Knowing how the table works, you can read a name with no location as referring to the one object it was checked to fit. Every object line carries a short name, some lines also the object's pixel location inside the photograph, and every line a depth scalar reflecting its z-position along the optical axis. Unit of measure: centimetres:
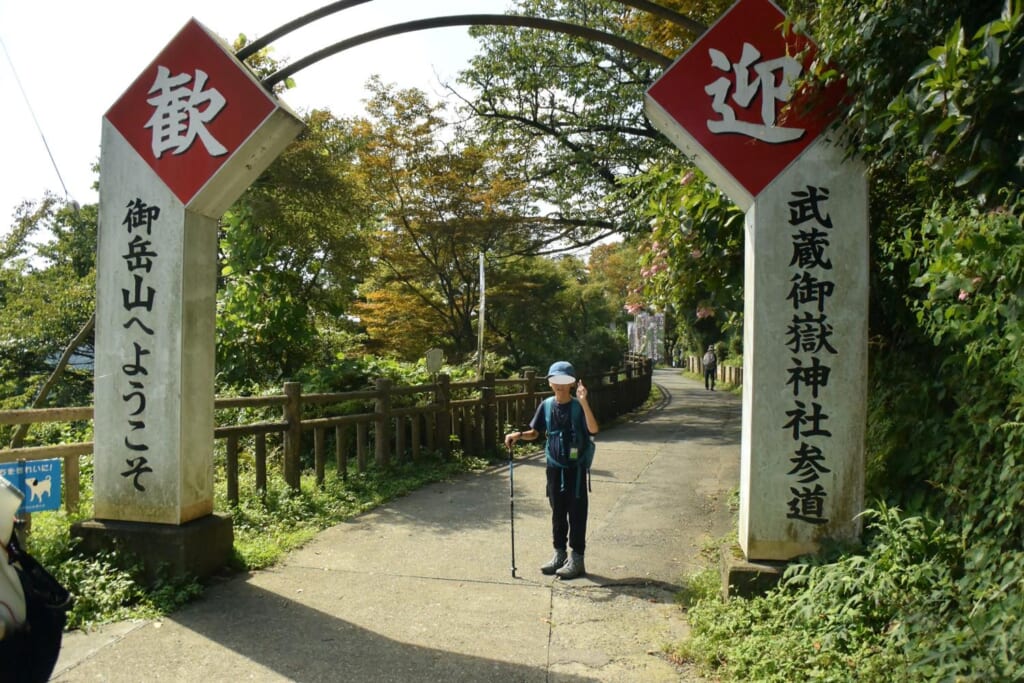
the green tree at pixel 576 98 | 1429
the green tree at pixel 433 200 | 1686
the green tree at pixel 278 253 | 1120
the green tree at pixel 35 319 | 1494
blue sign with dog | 511
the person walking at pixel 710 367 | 2794
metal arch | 513
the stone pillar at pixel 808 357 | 441
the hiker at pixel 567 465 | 538
